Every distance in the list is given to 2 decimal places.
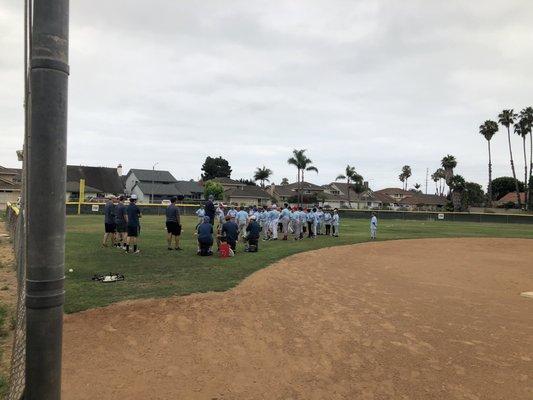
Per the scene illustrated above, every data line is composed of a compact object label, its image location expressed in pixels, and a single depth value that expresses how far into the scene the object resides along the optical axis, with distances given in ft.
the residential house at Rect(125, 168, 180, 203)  258.16
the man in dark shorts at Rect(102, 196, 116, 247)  54.49
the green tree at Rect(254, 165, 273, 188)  333.01
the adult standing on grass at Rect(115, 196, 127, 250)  53.07
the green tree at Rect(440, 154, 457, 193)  274.36
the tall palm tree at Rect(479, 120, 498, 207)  232.94
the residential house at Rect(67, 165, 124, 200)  231.09
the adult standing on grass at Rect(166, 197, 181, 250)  52.26
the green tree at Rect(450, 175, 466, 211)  249.14
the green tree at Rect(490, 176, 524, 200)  322.55
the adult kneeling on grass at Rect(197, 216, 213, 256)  49.90
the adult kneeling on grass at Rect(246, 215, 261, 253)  56.03
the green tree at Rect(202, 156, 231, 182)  370.12
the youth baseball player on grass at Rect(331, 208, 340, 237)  84.72
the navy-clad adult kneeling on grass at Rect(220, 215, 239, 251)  52.75
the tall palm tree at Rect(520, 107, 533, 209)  228.08
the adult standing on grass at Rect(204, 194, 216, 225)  56.03
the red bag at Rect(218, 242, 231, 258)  50.48
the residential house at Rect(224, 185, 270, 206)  275.18
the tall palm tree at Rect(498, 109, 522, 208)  233.76
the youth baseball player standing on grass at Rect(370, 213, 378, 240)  78.18
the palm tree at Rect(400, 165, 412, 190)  411.34
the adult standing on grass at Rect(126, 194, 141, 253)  49.70
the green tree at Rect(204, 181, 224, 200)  245.65
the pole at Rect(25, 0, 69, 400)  7.74
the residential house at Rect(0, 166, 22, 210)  182.65
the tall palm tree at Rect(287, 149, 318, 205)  254.68
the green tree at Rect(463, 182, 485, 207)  287.98
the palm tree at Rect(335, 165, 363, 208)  278.67
